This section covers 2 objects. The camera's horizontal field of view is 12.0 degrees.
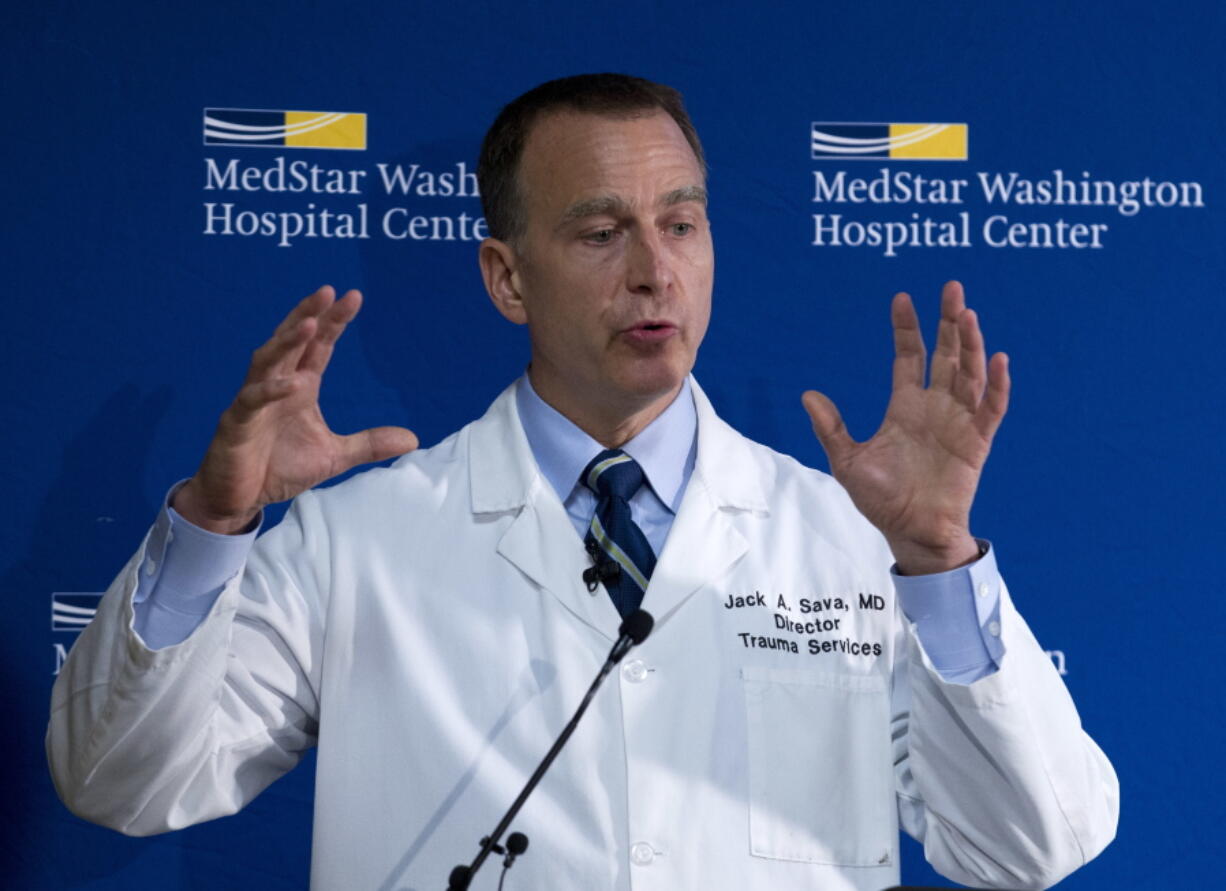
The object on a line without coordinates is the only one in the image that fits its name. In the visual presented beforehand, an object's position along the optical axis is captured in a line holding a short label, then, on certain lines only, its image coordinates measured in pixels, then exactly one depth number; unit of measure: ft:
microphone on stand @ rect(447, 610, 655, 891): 11.66
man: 11.95
